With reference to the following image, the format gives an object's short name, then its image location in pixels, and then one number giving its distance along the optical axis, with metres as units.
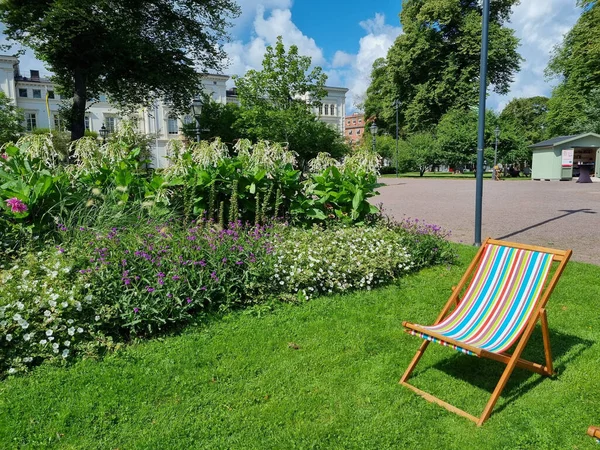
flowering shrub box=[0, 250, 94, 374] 3.15
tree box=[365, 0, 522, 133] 36.47
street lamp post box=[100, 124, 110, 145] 23.65
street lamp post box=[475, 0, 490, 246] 6.98
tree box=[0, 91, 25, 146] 33.86
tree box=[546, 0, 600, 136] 32.69
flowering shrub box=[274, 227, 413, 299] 4.66
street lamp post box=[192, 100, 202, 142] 17.06
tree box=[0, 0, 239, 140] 14.61
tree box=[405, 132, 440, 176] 37.88
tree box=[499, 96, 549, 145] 61.25
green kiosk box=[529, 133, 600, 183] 27.08
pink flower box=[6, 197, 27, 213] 4.47
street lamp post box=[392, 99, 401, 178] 39.94
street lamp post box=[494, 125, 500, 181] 33.09
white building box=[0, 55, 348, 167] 56.47
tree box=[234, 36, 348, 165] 25.88
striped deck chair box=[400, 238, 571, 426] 2.75
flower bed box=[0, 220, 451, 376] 3.31
